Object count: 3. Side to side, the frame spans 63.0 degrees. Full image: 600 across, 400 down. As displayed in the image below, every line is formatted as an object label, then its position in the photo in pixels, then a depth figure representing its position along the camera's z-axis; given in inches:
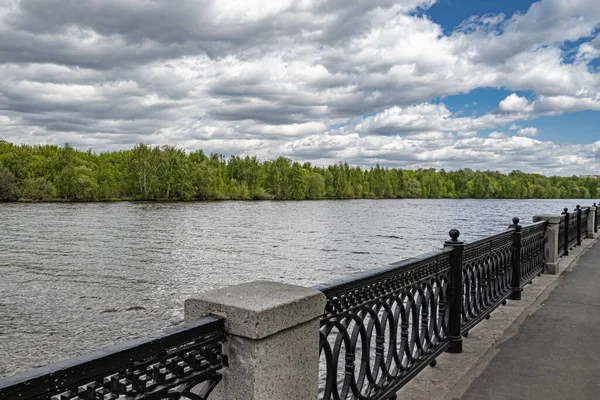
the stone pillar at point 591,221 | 722.2
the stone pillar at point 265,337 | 93.9
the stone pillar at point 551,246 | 416.8
